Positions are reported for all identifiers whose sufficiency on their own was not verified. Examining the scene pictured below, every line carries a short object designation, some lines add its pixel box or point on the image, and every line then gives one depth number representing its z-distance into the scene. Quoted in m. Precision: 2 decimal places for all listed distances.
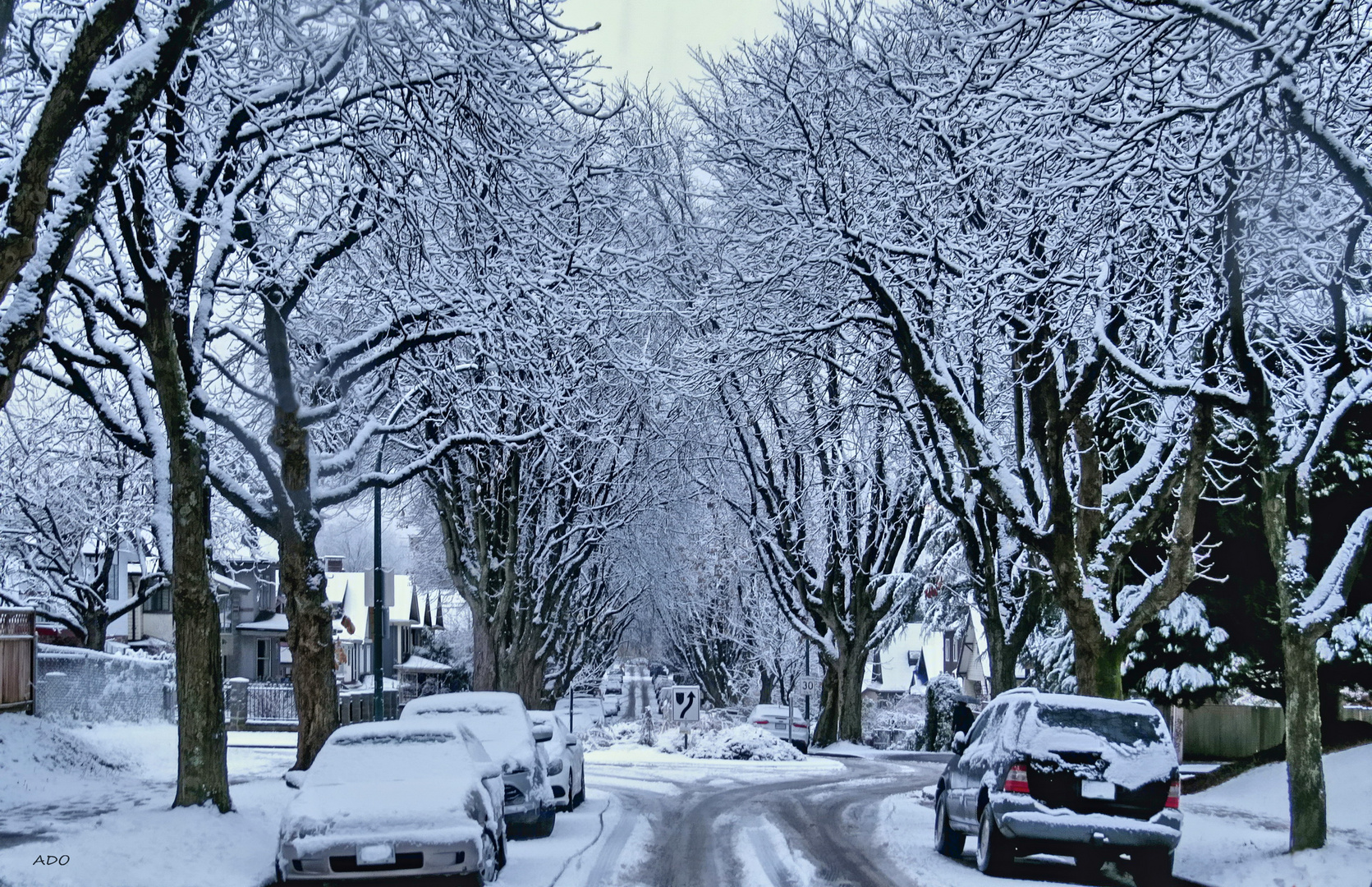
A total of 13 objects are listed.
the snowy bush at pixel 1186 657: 22.08
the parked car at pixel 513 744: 15.81
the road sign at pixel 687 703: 33.91
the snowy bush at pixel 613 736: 44.28
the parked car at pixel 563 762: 18.11
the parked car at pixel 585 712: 57.22
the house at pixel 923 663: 81.31
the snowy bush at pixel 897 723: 58.03
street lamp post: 23.70
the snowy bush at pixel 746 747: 34.53
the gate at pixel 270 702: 42.19
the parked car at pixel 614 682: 110.12
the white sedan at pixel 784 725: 41.72
